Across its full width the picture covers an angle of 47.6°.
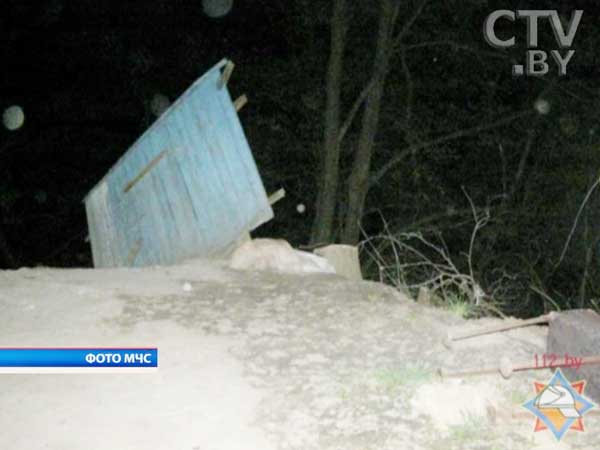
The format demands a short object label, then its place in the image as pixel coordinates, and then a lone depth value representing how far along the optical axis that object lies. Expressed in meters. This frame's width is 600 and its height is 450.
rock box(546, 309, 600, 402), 3.28
